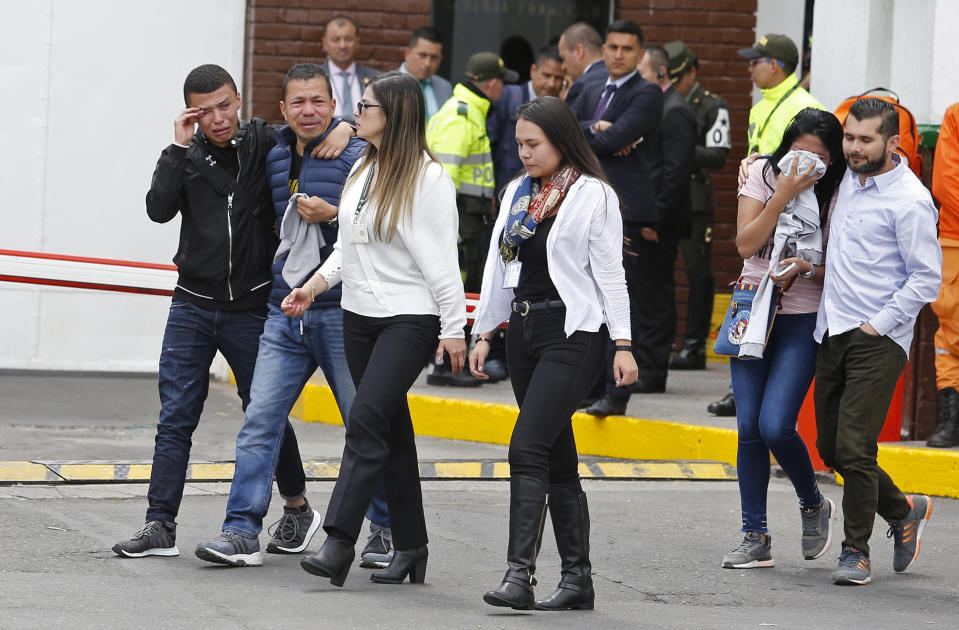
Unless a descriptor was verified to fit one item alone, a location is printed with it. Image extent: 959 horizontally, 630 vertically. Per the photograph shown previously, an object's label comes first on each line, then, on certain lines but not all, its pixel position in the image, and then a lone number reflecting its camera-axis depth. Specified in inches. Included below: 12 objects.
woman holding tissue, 506.0
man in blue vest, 486.3
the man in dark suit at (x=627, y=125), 765.9
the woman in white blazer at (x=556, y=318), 439.8
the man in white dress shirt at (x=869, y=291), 498.6
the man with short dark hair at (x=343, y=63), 932.0
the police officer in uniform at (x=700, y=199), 949.8
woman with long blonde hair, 454.0
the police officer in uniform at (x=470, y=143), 852.0
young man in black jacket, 494.0
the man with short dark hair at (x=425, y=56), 900.0
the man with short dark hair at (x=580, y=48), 838.5
